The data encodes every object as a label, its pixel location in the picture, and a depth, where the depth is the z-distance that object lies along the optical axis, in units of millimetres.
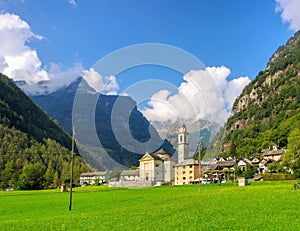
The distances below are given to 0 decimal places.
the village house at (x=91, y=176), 147112
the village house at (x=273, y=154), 110062
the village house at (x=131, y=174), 112575
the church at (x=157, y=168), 97750
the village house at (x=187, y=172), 93075
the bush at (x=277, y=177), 57941
